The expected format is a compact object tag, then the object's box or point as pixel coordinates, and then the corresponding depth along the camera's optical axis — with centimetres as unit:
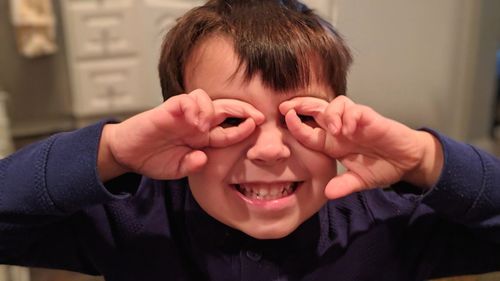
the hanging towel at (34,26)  176
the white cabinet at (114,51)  195
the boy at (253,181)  55
